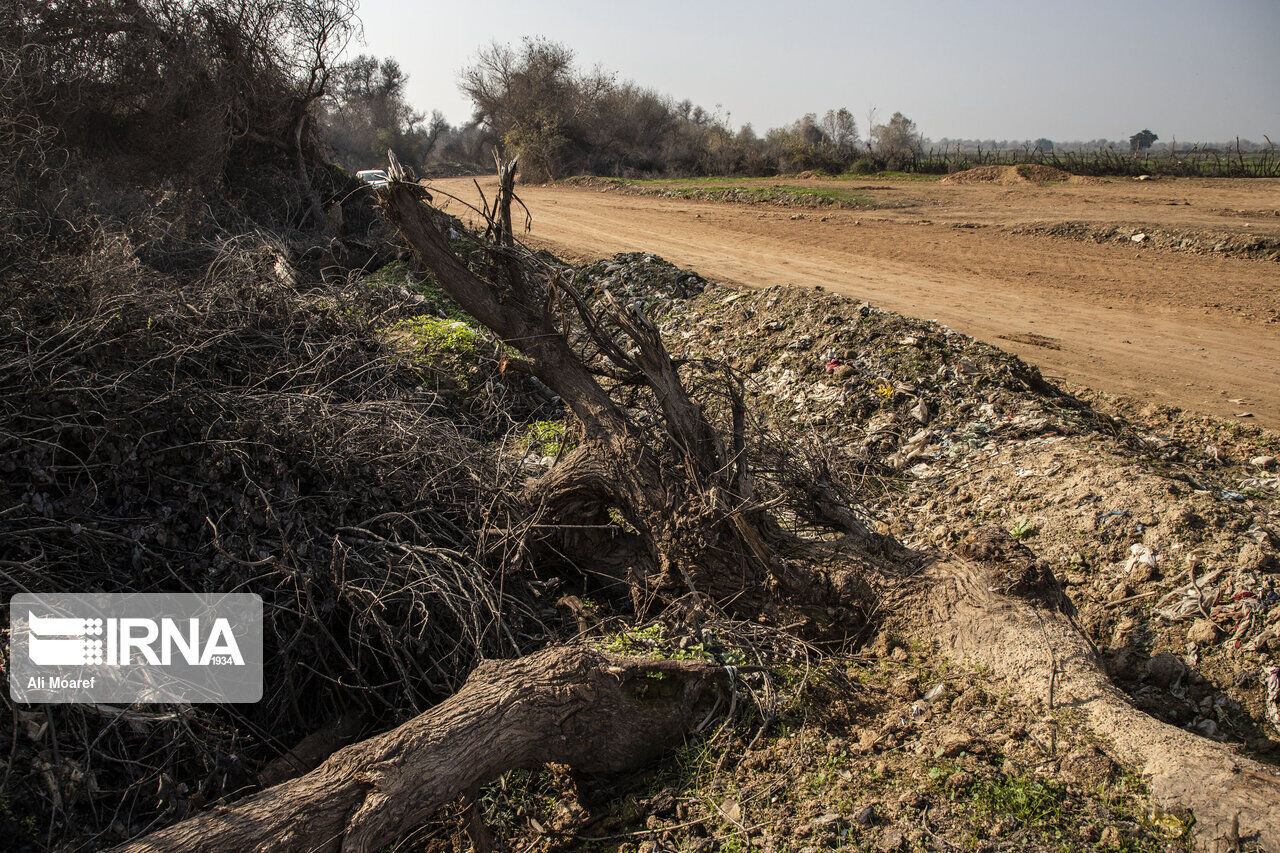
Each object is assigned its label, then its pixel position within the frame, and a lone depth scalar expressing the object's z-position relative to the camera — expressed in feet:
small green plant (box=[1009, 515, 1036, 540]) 15.12
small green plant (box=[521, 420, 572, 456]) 17.74
